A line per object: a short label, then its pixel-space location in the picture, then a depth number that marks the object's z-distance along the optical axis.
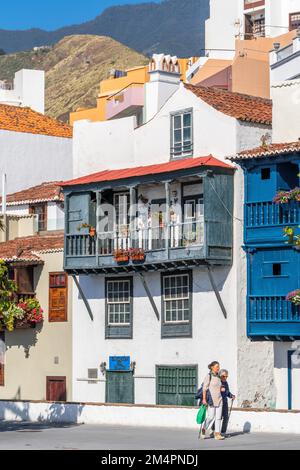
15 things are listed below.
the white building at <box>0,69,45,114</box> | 78.38
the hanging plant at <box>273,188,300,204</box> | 41.59
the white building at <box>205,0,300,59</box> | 83.31
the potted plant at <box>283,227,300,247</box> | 39.16
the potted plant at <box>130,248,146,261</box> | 46.72
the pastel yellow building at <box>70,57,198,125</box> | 62.16
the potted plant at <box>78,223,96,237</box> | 48.44
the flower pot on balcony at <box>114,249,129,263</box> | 47.19
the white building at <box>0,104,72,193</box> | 63.00
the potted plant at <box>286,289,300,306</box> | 41.56
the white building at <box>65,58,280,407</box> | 44.94
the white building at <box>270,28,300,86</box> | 55.66
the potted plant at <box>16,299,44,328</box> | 51.12
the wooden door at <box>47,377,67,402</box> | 50.78
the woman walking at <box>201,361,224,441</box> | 33.06
